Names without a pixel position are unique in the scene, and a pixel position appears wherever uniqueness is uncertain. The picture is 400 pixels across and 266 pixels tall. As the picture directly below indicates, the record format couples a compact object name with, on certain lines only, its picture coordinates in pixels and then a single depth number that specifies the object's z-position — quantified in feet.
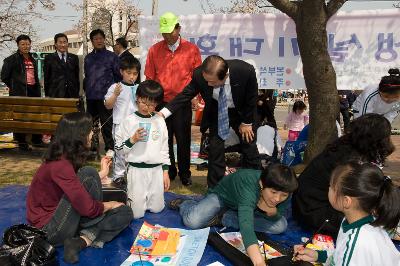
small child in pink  25.63
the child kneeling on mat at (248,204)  9.21
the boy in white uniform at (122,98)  15.48
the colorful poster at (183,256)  9.37
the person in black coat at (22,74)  22.74
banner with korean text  19.72
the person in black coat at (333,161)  9.95
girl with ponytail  6.63
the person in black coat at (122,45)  22.47
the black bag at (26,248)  7.95
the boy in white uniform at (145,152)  12.34
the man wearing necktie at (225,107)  13.10
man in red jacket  16.10
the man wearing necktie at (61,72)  22.68
